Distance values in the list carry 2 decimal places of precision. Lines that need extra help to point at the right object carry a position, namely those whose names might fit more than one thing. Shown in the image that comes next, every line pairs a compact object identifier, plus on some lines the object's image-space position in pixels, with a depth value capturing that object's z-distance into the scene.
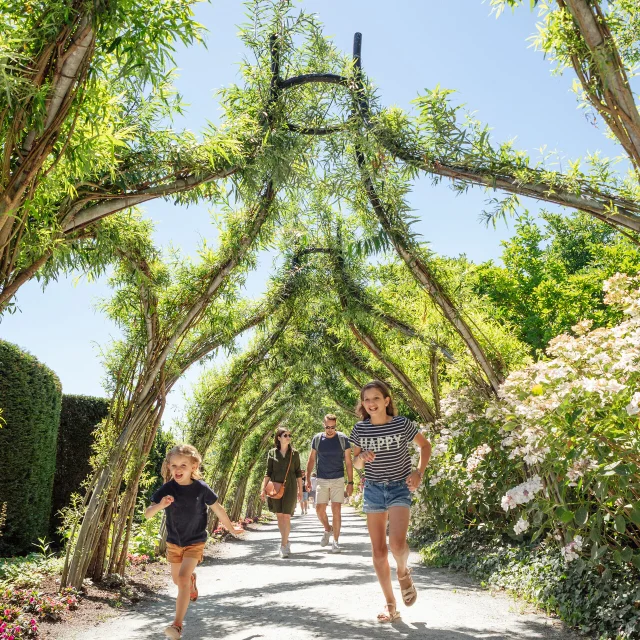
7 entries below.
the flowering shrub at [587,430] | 3.32
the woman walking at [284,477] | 9.01
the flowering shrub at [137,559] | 7.56
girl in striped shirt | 4.16
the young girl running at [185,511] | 4.25
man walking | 8.88
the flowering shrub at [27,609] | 3.93
